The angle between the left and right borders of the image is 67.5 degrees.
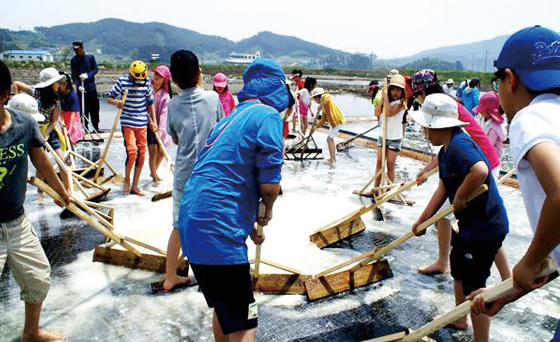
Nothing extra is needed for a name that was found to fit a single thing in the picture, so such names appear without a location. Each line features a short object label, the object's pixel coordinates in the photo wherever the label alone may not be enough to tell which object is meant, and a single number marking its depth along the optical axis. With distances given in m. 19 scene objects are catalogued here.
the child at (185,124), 3.30
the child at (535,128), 1.32
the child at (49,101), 4.89
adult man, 9.35
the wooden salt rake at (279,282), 3.45
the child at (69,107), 6.04
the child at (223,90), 6.51
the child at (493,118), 4.98
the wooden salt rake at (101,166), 5.42
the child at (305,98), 10.21
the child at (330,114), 7.94
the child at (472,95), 11.04
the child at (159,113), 5.86
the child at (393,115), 5.51
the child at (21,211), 2.35
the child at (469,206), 2.57
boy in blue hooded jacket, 2.02
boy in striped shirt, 5.62
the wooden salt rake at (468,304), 1.51
